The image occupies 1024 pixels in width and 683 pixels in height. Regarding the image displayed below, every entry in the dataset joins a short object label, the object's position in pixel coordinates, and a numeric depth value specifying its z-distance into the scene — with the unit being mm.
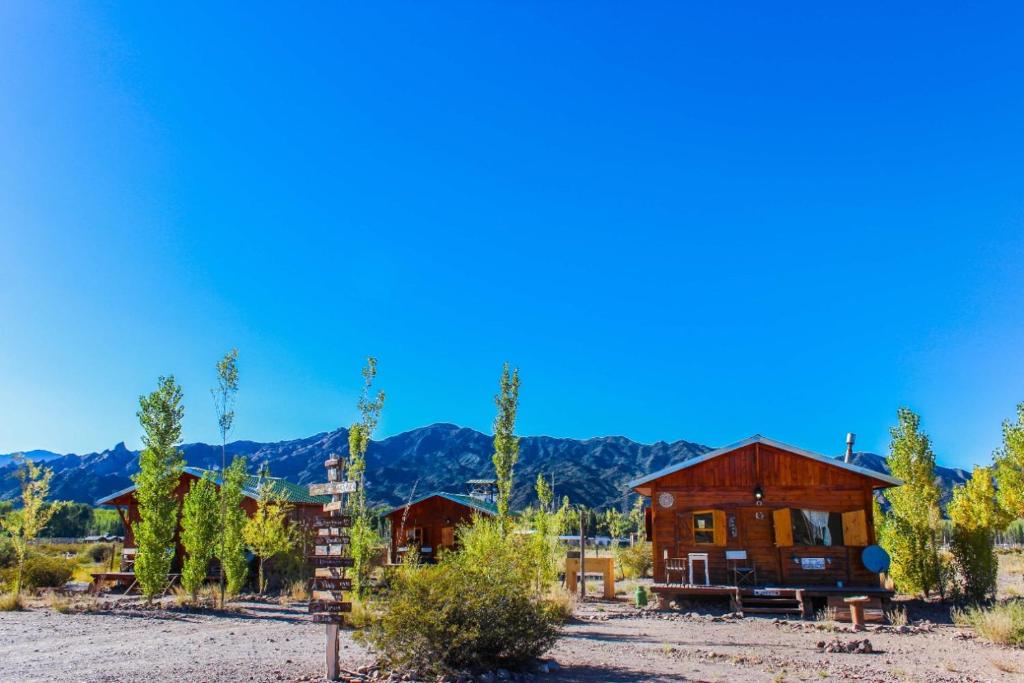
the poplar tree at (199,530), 19531
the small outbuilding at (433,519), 34750
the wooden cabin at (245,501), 28344
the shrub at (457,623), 9086
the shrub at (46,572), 23125
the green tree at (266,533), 23219
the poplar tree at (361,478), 15492
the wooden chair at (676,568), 20859
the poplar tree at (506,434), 18500
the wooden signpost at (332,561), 9516
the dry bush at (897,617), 15828
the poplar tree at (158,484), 18766
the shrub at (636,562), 33531
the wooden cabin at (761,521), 20375
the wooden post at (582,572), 23422
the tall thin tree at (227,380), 21547
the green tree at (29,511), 19922
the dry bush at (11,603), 17734
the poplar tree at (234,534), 21125
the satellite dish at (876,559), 19703
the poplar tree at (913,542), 19766
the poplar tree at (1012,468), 20234
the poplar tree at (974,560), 19297
